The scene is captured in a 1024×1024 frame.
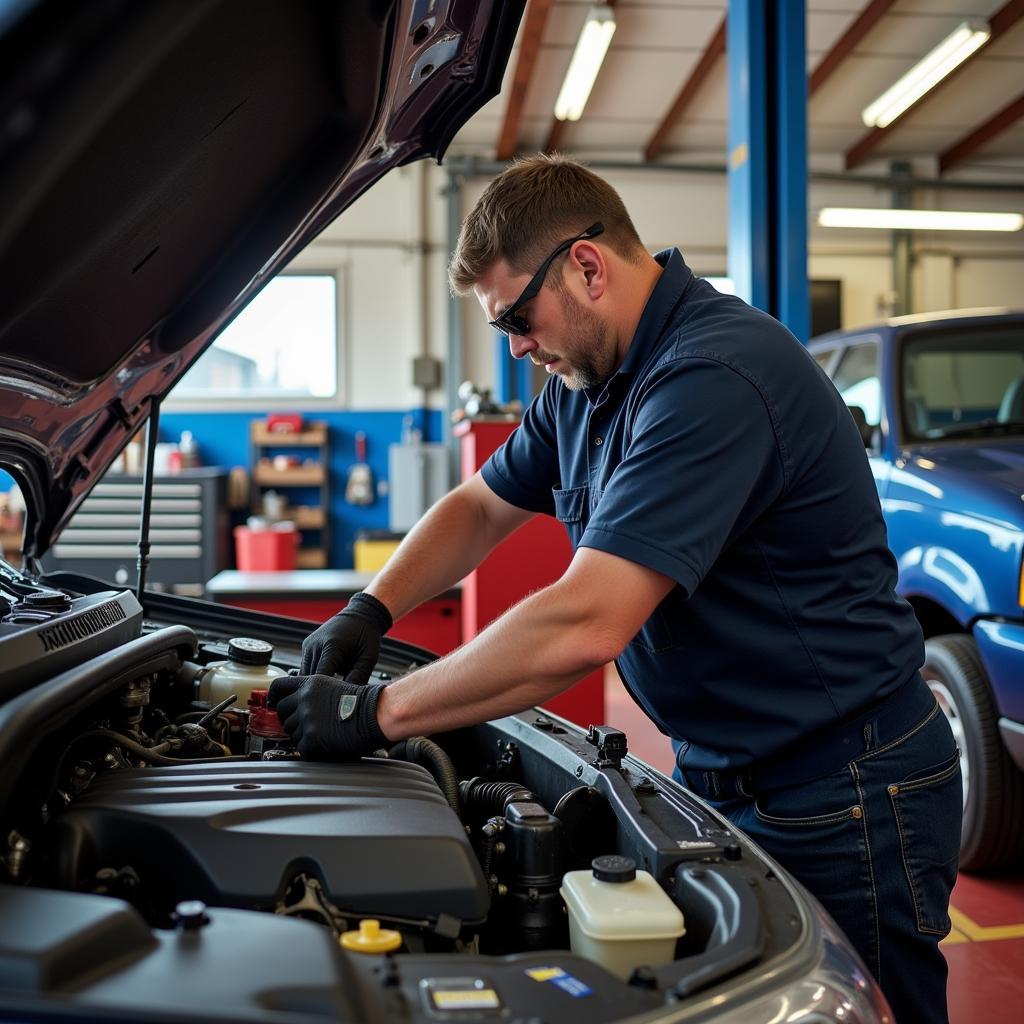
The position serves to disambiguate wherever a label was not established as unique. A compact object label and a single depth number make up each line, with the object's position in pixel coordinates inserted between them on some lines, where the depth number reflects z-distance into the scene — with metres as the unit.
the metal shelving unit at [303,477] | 8.88
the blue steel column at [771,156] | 3.57
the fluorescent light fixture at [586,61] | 6.37
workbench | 3.85
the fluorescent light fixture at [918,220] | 8.23
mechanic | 1.20
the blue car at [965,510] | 2.60
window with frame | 9.22
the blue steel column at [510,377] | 8.24
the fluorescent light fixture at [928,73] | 6.63
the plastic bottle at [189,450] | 8.80
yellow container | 7.27
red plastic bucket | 8.04
